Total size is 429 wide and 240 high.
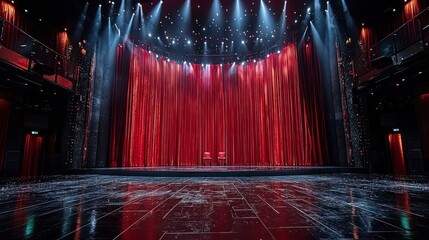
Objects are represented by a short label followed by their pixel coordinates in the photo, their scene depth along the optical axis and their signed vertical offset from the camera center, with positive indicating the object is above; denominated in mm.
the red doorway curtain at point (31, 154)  7043 +122
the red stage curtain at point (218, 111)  8195 +1774
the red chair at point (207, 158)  9438 -74
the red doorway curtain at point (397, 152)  6676 +56
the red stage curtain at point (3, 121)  6262 +994
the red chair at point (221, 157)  9461 -79
